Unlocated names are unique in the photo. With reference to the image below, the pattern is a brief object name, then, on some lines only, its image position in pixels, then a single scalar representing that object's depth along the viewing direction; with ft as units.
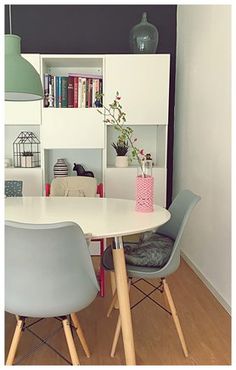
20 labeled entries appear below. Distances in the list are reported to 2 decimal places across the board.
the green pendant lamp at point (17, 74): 7.29
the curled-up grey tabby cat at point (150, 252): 6.87
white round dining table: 6.00
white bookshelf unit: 11.78
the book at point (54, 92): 12.06
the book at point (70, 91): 12.05
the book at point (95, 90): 12.09
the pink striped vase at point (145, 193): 7.19
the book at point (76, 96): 12.06
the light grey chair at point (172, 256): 6.59
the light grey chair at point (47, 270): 4.92
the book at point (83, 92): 12.06
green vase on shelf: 11.87
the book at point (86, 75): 12.17
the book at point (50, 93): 12.05
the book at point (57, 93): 12.07
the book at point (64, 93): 12.09
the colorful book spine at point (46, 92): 12.00
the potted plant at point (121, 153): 12.50
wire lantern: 13.07
